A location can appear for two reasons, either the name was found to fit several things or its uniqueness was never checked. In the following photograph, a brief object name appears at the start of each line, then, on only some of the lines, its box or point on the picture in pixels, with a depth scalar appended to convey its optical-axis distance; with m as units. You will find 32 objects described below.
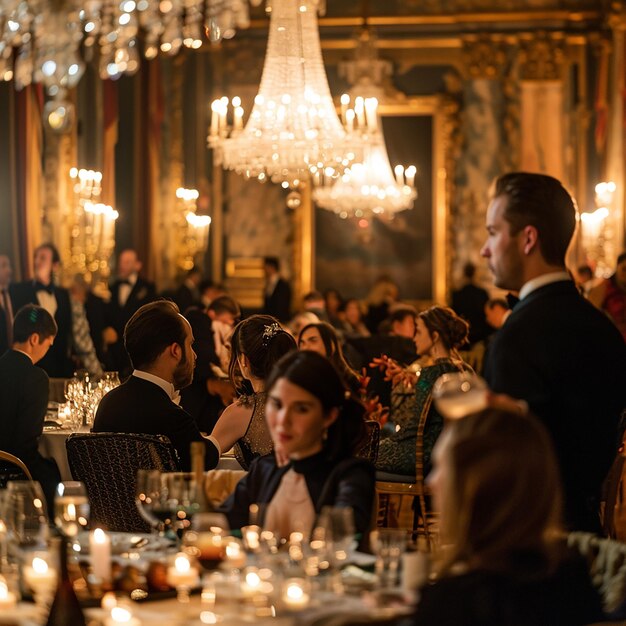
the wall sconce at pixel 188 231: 25.66
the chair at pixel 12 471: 9.24
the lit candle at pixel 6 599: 4.11
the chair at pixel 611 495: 7.59
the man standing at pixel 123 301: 15.35
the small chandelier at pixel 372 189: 18.90
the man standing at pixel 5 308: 15.10
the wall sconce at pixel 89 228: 19.89
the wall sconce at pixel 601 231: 22.86
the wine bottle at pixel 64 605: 4.07
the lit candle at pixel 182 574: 4.30
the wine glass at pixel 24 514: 4.65
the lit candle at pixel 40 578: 4.24
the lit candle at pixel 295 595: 3.99
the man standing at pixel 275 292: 24.28
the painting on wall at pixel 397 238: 26.09
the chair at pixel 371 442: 8.48
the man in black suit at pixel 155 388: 7.46
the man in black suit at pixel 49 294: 15.29
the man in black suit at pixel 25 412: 9.69
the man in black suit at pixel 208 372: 11.42
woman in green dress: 10.23
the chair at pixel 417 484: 10.10
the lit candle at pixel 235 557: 4.32
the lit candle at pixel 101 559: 4.44
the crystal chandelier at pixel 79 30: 7.93
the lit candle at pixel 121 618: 3.85
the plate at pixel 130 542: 4.95
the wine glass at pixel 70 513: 4.65
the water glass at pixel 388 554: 4.21
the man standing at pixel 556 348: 5.15
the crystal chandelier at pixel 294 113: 12.72
